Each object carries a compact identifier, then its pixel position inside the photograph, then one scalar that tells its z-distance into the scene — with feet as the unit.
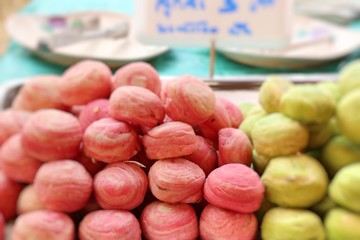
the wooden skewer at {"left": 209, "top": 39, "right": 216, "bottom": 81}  1.98
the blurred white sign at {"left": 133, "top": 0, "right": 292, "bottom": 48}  1.88
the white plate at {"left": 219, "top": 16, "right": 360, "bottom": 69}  3.07
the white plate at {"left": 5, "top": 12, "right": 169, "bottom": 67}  2.97
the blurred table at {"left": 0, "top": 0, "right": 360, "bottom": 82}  3.03
